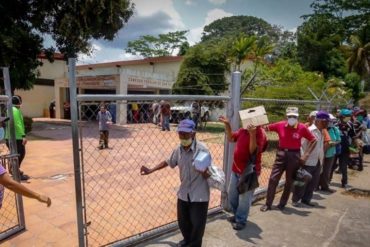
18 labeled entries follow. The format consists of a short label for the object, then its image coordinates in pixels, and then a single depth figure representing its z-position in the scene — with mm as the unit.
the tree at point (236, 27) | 63219
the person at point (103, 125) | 11250
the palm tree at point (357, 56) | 35469
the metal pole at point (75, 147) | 2919
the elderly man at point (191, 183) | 3463
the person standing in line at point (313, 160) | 5648
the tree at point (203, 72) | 19688
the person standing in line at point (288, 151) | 5148
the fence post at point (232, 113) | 4637
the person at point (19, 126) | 6570
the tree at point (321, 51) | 32094
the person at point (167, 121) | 10888
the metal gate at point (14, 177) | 3891
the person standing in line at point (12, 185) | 2357
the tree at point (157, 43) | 46506
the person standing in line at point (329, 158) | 6488
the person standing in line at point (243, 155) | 4398
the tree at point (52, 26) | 14776
